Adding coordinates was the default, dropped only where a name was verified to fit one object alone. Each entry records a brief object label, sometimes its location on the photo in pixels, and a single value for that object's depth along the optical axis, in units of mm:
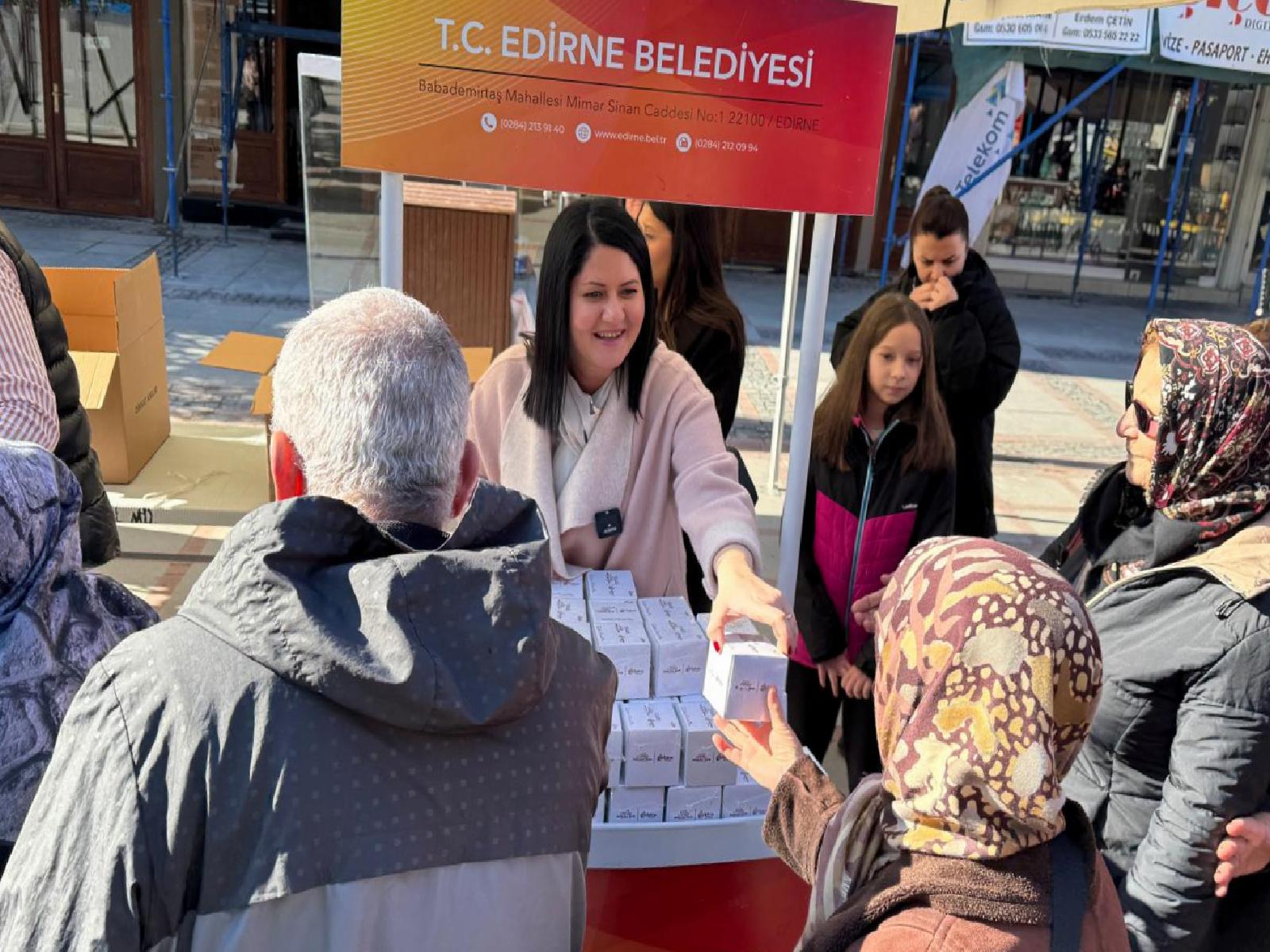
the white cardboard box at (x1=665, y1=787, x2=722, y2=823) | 1897
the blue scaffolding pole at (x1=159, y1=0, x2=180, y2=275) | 10320
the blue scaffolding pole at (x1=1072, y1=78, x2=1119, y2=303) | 13023
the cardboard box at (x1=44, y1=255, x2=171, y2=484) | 4109
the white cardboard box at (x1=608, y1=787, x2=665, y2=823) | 1882
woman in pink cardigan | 2191
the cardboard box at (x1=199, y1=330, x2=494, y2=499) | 3926
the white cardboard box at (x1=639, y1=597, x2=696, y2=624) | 2107
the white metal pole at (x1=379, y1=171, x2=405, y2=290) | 2305
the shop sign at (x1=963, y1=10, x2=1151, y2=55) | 8492
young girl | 2943
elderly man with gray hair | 956
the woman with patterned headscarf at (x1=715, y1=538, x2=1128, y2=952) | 1134
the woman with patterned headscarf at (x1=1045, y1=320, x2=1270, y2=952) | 1655
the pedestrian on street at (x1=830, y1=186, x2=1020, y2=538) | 3947
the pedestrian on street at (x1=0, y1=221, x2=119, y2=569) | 2145
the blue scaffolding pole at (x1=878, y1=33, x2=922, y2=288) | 10133
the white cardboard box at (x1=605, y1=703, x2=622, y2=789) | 1846
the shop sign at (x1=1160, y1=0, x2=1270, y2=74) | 9629
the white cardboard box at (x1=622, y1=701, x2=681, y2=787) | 1842
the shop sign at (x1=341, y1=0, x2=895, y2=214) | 2045
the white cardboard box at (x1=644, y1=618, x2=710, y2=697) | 1963
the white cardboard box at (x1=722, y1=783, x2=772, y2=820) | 1938
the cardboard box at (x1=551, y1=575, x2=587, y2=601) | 2160
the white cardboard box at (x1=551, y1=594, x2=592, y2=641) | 2008
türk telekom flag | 7387
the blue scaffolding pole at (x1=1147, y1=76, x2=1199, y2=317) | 12000
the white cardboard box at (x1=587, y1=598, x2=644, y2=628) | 2047
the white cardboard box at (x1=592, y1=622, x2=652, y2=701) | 1925
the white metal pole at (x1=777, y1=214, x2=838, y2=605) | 2541
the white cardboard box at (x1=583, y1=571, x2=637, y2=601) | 2164
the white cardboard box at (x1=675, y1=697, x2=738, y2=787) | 1867
